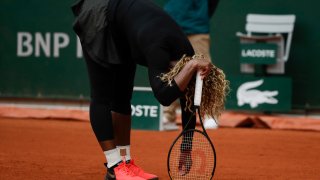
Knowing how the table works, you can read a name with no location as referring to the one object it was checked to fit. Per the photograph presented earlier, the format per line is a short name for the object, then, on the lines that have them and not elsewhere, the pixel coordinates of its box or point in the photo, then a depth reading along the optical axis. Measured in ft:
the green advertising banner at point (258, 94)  57.72
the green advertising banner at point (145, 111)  52.21
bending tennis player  27.61
